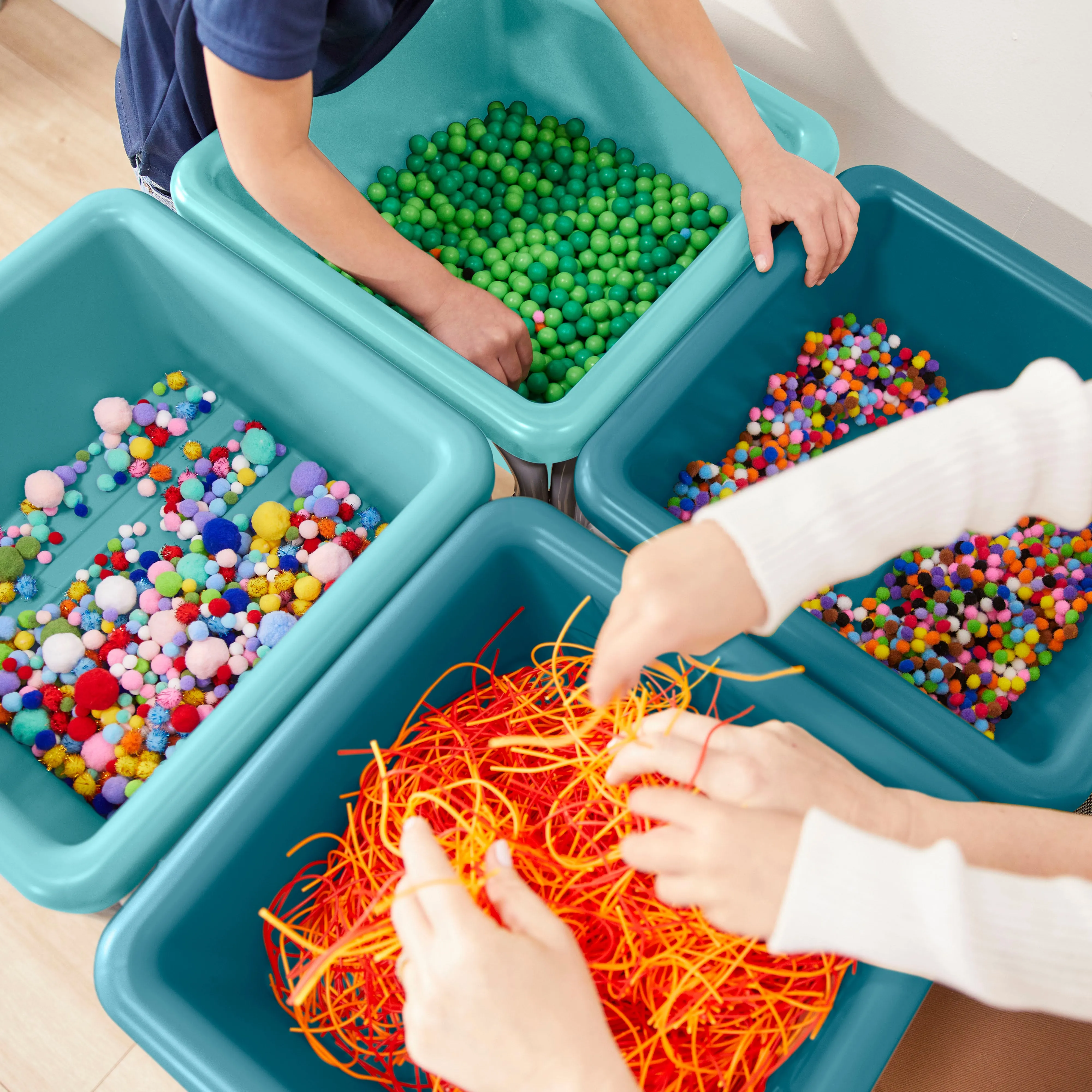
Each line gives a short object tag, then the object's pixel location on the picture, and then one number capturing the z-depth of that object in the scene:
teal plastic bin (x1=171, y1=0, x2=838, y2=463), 0.76
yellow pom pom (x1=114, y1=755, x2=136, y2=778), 0.78
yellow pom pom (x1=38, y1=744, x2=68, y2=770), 0.78
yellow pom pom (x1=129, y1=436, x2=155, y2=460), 0.92
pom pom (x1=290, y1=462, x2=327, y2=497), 0.91
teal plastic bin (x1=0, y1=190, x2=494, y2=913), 0.60
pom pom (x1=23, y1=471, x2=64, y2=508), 0.89
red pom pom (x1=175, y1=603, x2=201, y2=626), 0.84
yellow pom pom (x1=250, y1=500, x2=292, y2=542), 0.88
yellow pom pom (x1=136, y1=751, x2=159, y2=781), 0.79
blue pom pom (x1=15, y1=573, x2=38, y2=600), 0.86
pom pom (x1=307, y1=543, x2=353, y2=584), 0.85
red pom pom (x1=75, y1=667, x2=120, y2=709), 0.81
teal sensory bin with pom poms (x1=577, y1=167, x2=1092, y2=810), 0.64
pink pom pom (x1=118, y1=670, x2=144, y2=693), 0.82
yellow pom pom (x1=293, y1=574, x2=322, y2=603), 0.85
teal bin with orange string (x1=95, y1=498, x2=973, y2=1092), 0.54
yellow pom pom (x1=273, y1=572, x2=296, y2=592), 0.86
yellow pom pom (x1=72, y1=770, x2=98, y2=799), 0.78
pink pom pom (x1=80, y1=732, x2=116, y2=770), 0.79
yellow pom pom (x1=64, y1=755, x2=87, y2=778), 0.79
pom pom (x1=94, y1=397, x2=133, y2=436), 0.92
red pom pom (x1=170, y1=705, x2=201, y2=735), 0.80
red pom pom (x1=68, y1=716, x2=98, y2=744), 0.80
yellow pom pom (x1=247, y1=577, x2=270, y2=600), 0.85
